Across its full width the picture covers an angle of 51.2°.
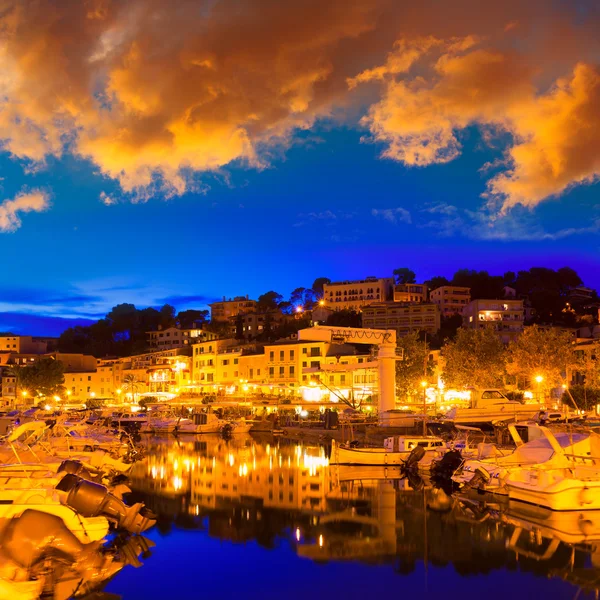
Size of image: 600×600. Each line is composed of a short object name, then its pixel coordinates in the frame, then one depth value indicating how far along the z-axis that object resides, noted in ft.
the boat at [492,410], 132.16
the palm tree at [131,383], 325.83
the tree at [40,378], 304.30
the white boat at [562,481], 69.62
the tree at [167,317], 442.09
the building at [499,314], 295.28
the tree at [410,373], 196.95
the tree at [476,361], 183.42
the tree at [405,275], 478.92
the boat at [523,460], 74.84
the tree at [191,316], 478.02
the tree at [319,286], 499.10
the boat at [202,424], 201.46
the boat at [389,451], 107.55
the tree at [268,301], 458.09
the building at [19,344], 426.51
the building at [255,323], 394.07
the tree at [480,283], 392.47
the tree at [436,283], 443.41
